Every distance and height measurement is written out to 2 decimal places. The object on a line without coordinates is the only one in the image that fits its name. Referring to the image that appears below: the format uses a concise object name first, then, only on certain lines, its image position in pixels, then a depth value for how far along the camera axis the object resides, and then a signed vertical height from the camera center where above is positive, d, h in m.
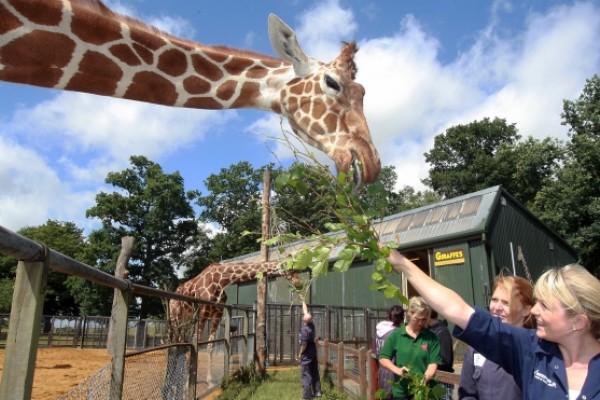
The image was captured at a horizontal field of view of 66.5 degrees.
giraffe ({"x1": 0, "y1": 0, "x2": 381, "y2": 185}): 3.48 +2.15
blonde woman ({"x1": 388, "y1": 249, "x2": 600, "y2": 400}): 1.92 -0.08
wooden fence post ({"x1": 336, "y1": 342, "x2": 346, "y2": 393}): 8.32 -0.89
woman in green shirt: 4.38 -0.27
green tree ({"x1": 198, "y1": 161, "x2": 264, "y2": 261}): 44.94 +11.48
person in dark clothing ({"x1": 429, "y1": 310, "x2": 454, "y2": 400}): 5.10 -0.30
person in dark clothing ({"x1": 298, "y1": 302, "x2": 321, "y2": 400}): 8.08 -0.76
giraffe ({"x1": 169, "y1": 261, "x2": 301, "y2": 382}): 10.01 +0.85
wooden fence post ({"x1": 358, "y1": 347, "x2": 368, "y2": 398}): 7.07 -0.82
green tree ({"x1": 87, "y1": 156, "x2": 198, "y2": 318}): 36.41 +8.05
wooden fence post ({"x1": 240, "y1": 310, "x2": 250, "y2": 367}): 10.46 -0.57
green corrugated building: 14.88 +2.47
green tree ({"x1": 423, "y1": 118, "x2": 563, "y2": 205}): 34.62 +12.96
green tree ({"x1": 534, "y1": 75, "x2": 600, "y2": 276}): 23.81 +6.14
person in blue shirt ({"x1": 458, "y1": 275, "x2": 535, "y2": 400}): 2.81 -0.04
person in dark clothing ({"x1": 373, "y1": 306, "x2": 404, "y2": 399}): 5.98 -0.09
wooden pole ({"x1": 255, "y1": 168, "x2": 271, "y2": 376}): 11.50 +0.47
